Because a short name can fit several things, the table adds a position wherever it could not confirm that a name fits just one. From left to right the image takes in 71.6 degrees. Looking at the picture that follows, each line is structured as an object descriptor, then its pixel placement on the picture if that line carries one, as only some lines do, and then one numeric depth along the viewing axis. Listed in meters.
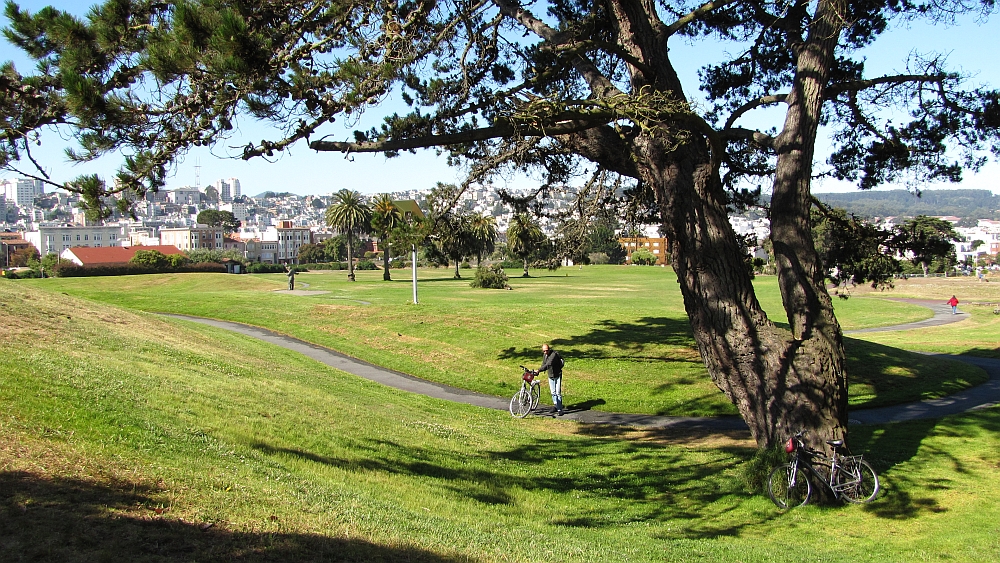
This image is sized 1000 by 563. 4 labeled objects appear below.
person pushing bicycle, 16.58
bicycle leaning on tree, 9.71
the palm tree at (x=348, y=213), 80.81
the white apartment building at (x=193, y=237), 189.88
